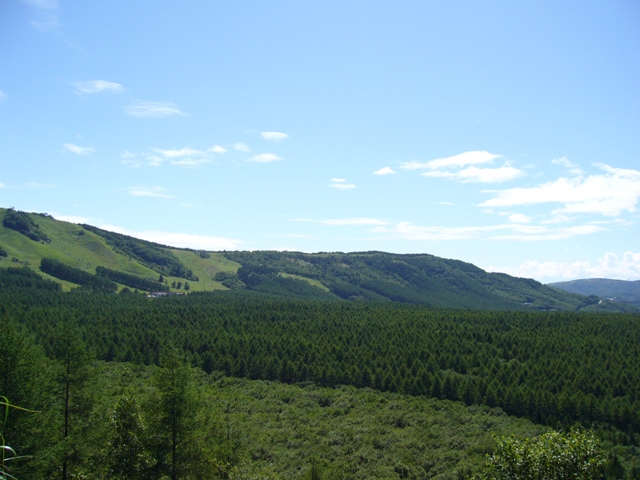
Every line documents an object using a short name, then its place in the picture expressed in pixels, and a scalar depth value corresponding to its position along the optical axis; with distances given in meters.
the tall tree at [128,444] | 28.50
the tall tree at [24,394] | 25.12
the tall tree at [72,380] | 34.75
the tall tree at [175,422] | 30.30
